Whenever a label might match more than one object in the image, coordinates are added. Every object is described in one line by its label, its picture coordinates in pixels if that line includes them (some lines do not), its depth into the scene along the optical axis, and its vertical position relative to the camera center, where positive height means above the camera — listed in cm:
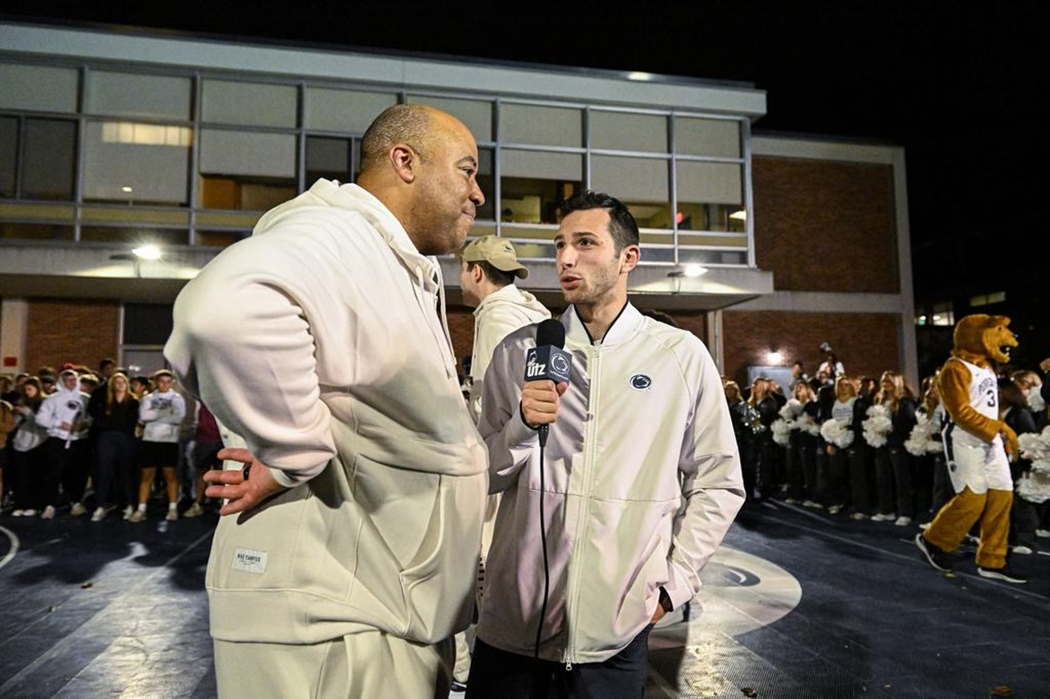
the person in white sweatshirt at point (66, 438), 912 -58
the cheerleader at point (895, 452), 873 -71
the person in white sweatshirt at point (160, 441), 888 -60
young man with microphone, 188 -27
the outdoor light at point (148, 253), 1370 +295
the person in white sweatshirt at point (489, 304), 300 +44
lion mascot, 581 -35
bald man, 106 -16
